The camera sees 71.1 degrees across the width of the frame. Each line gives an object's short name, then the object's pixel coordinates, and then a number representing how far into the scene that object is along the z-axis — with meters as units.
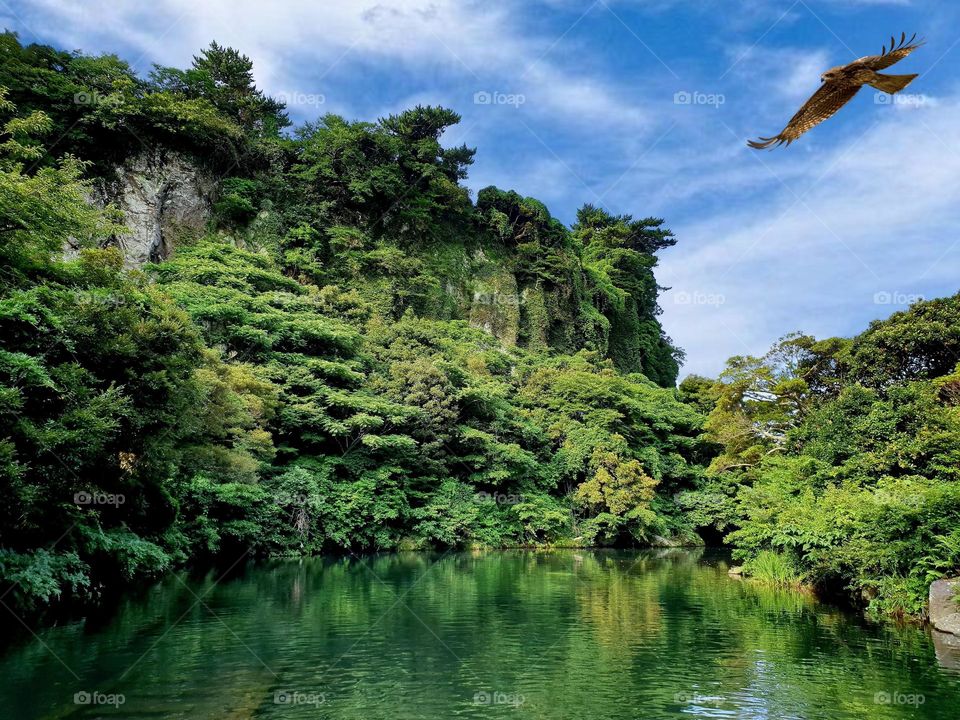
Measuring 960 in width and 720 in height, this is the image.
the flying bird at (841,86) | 5.67
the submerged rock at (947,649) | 9.51
